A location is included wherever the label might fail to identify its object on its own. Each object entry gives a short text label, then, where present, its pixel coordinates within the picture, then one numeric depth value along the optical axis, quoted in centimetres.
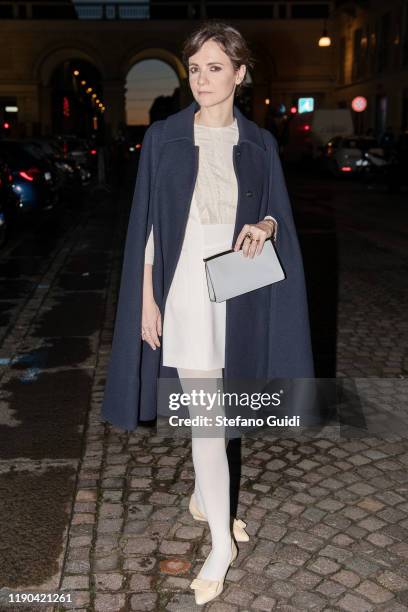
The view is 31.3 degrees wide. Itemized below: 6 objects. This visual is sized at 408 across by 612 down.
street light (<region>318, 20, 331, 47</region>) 3609
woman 251
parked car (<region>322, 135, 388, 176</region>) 2598
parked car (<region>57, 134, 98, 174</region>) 2647
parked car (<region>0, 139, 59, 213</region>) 1434
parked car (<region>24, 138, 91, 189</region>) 1778
